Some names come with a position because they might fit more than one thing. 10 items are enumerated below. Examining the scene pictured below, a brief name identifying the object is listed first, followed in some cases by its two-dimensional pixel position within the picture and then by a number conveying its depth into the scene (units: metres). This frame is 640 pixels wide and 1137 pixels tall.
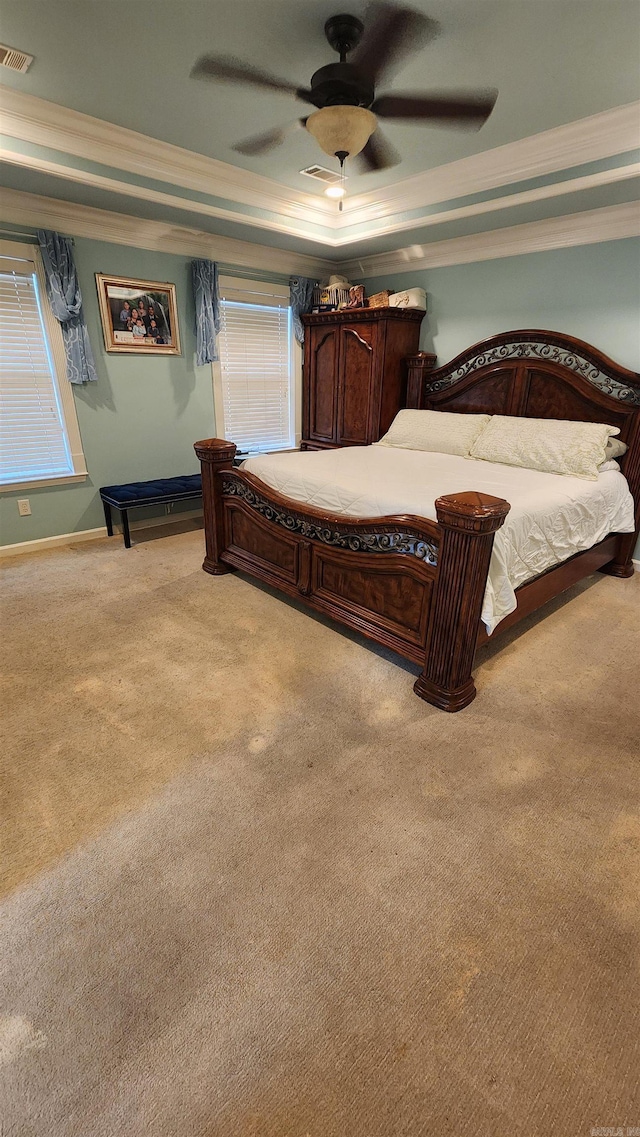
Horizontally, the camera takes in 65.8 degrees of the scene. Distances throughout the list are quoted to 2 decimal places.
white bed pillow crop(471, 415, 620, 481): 3.08
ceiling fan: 1.87
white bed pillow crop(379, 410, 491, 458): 3.72
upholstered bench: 3.72
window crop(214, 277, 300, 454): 4.50
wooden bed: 2.01
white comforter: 2.23
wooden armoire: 4.30
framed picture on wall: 3.73
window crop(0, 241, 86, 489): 3.35
